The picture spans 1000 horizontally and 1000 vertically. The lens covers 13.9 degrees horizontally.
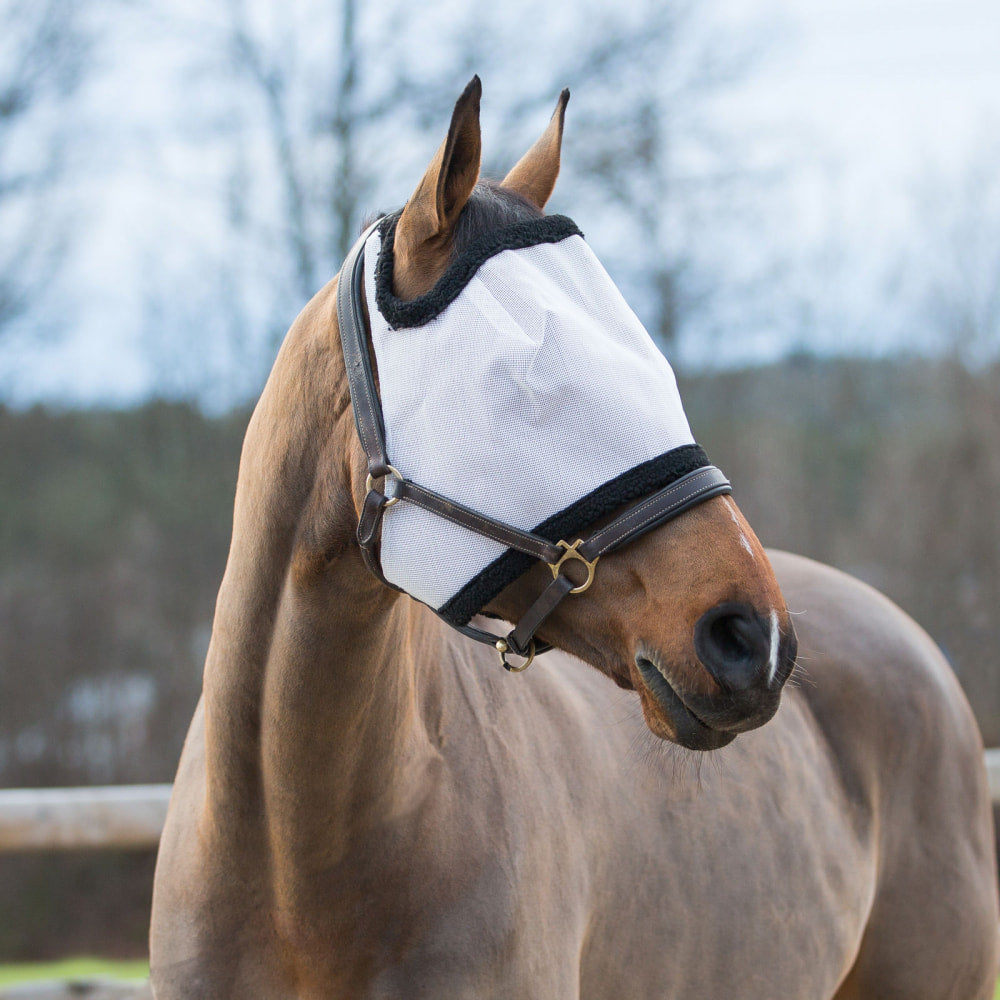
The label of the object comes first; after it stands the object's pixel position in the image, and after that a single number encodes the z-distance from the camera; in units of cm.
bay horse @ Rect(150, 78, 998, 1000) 399
